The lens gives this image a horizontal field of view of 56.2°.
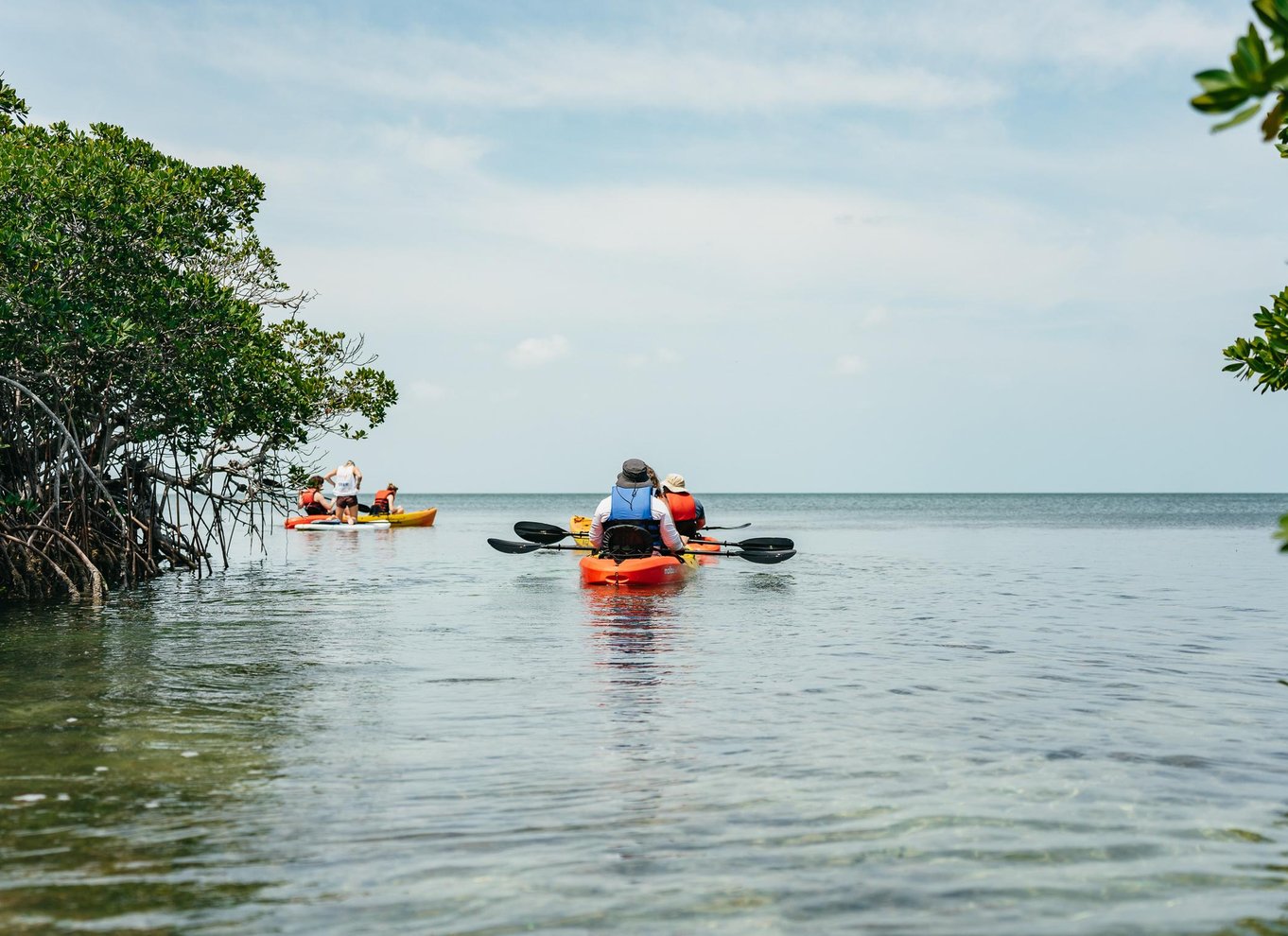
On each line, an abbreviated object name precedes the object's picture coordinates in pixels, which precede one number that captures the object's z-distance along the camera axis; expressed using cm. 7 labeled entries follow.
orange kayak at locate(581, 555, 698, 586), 1498
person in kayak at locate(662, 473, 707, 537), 1798
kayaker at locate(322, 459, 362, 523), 3419
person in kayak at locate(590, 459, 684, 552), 1484
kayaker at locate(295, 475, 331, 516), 3809
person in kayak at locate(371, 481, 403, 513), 4006
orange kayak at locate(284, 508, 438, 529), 3625
